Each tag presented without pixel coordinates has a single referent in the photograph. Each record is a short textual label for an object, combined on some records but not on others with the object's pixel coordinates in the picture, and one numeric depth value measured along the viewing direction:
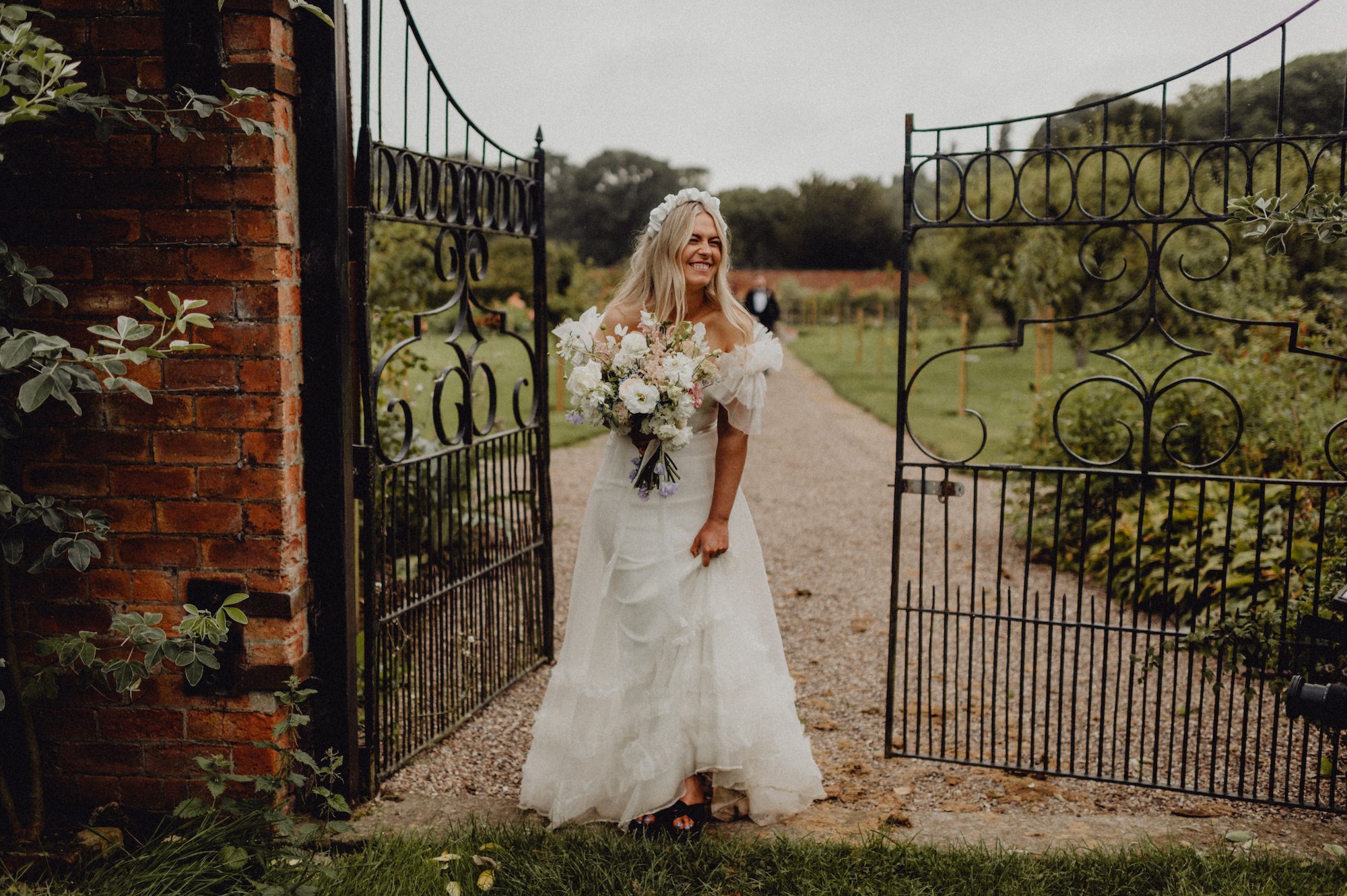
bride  3.55
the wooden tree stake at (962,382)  14.34
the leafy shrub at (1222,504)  4.01
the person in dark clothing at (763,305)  18.17
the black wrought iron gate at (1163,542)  3.80
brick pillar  3.17
